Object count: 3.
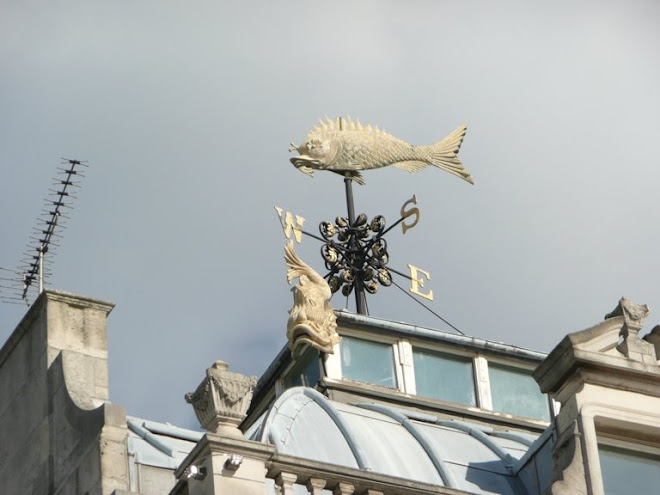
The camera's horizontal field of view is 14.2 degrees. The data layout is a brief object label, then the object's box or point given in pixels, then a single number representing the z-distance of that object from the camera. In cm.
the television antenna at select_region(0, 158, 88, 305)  3828
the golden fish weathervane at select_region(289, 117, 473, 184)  4328
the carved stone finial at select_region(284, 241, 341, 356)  3906
